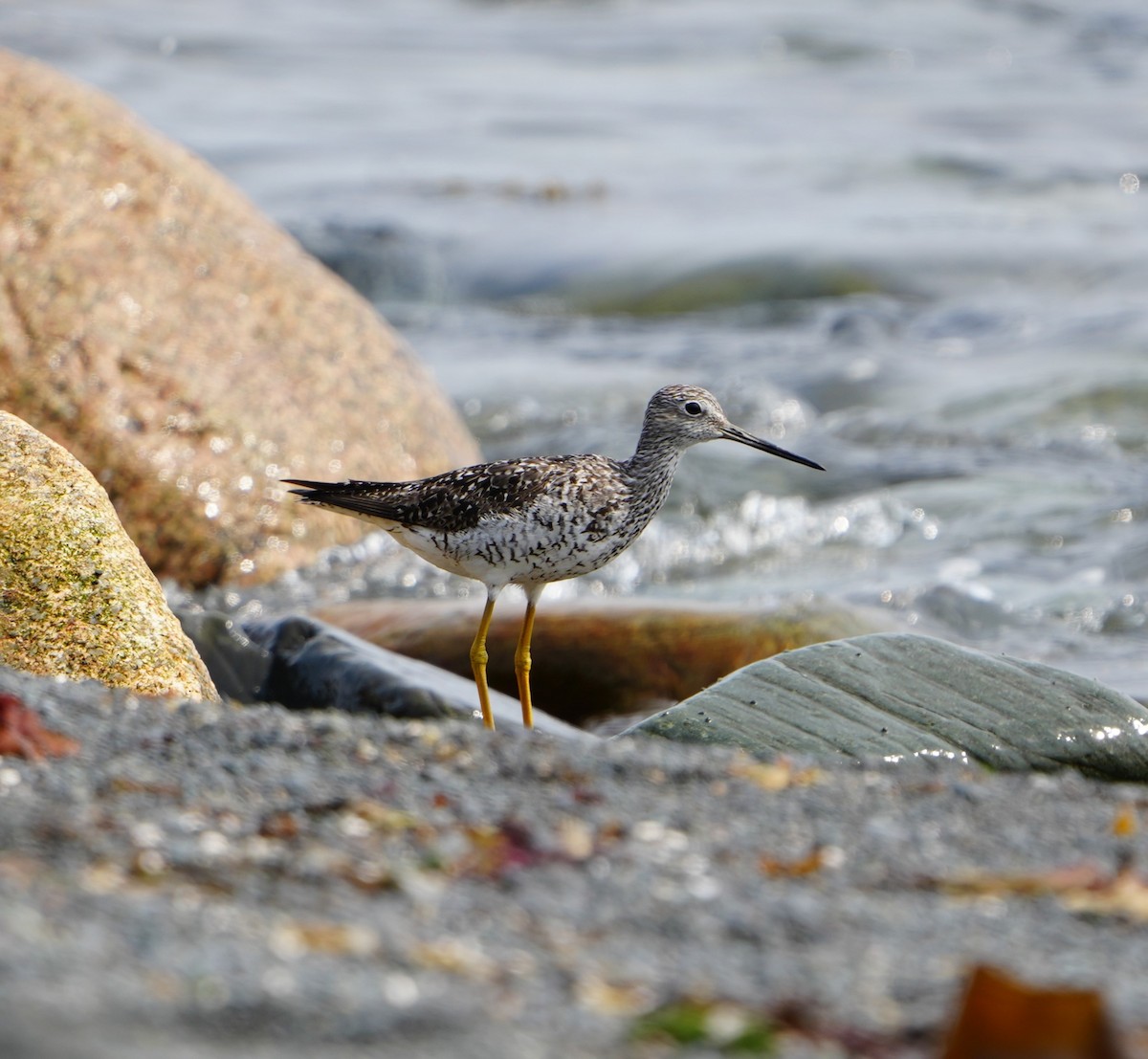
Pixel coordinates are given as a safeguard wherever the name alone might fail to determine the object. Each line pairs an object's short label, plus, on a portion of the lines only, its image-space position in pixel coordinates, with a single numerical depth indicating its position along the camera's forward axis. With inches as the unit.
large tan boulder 629.6
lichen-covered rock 376.2
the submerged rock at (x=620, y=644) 523.8
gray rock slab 380.8
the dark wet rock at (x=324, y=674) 443.2
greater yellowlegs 460.8
